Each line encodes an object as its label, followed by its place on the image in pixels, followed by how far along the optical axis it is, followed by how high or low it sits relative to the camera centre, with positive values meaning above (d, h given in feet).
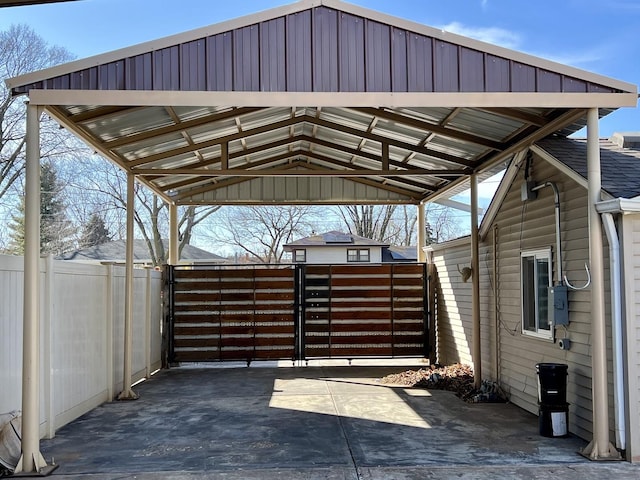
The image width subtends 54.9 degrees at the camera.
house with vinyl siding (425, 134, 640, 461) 17.21 -0.25
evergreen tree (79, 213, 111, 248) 95.81 +6.79
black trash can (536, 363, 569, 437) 19.51 -4.09
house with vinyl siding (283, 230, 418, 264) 86.22 +3.39
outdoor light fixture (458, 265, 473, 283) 28.96 -0.08
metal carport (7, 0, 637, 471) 16.89 +5.43
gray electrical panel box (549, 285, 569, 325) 20.16 -1.13
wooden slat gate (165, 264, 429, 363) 37.81 -2.44
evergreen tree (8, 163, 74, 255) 84.43 +7.80
